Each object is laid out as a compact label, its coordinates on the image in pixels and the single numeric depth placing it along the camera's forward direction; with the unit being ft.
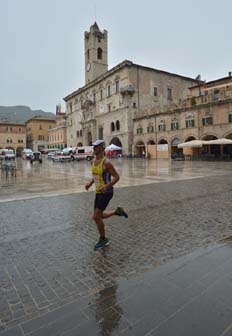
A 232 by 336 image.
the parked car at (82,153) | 136.77
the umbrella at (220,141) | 90.12
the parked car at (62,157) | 129.96
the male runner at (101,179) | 13.08
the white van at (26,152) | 172.67
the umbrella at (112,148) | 135.21
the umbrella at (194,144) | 98.28
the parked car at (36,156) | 130.62
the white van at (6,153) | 153.89
